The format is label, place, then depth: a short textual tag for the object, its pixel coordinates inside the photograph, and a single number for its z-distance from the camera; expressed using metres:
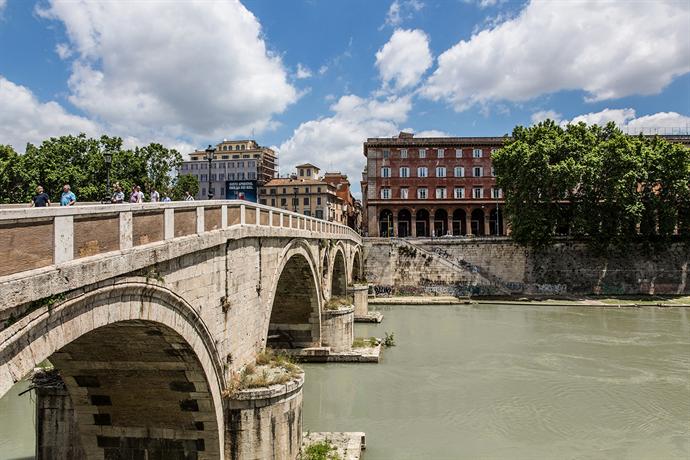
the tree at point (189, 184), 61.50
